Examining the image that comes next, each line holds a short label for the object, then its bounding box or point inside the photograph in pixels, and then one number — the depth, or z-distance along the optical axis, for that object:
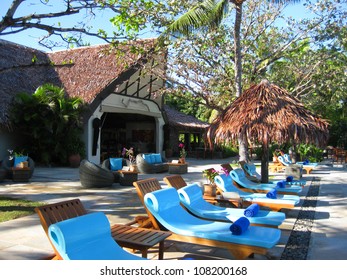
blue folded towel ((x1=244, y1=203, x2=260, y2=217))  5.13
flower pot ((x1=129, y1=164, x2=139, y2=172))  11.19
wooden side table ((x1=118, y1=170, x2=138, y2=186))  11.02
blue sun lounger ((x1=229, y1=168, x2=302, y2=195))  7.89
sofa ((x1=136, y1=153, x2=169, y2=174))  14.48
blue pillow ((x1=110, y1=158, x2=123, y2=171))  12.33
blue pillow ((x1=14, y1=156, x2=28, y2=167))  12.24
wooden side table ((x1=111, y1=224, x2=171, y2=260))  3.66
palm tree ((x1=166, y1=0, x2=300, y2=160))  9.91
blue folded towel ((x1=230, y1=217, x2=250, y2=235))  4.06
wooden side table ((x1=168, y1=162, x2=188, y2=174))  14.67
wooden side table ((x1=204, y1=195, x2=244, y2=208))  6.53
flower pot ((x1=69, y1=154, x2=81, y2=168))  17.36
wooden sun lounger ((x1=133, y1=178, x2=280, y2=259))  3.81
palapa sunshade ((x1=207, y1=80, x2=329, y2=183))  7.32
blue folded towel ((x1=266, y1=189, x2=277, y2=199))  6.71
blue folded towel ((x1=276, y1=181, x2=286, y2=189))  8.09
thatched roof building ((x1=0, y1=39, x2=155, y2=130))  17.80
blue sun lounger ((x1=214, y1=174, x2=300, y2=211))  6.33
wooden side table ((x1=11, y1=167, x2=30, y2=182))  11.59
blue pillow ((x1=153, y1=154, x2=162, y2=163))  15.54
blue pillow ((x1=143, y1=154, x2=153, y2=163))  14.88
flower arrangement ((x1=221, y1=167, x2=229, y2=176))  8.61
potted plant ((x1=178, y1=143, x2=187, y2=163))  14.81
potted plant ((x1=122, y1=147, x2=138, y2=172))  11.19
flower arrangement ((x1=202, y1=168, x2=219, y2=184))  7.48
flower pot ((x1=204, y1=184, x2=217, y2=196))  7.01
